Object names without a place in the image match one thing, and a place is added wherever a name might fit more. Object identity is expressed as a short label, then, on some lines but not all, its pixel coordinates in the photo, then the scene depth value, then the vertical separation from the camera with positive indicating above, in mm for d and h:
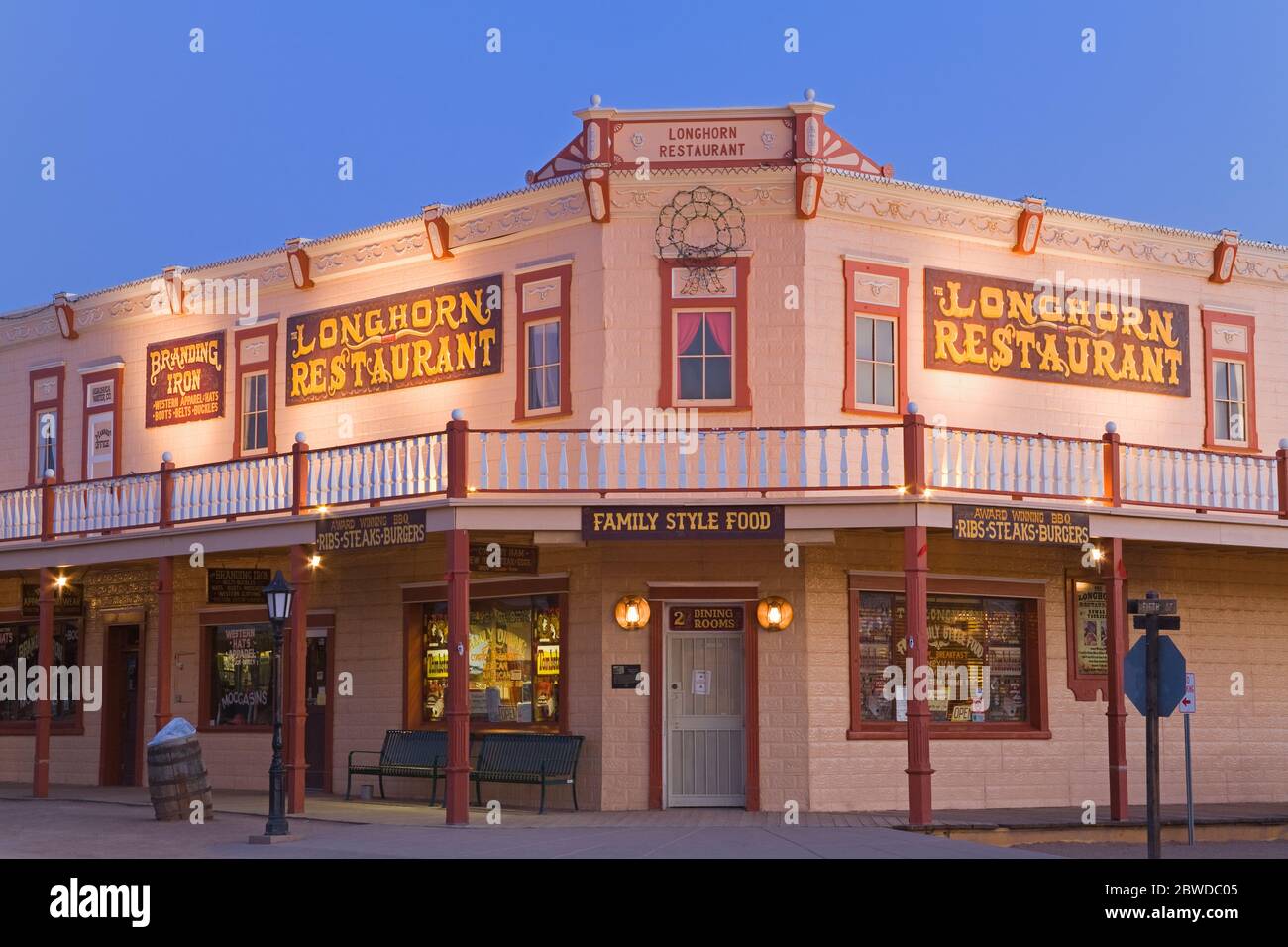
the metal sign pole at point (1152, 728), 14266 -689
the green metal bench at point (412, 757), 21292 -1385
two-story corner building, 19344 +1864
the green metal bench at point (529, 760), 20172 -1361
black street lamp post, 17031 -674
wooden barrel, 19281 -1496
